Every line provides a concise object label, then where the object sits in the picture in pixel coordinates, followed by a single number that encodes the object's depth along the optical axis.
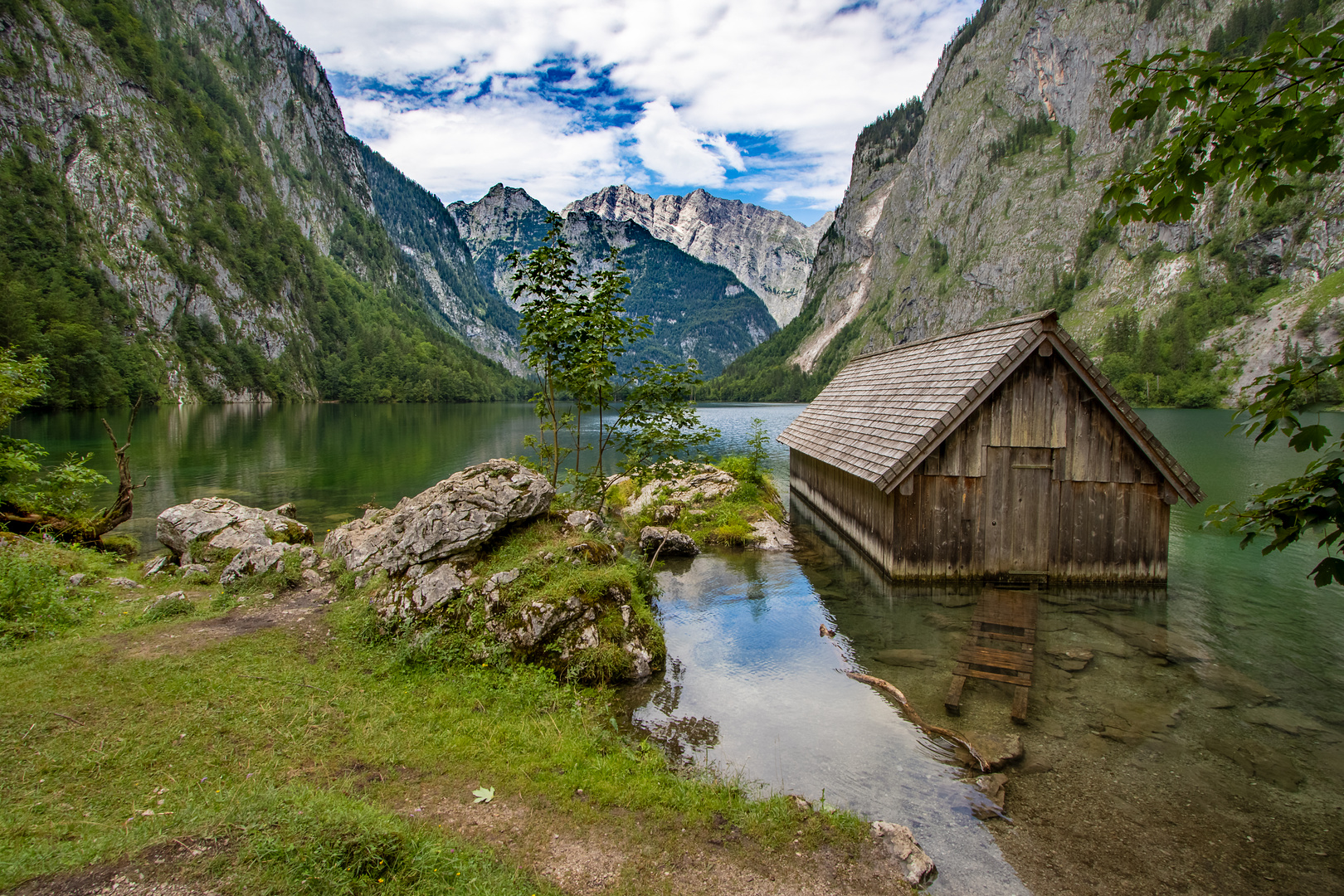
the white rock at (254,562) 11.77
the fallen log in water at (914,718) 7.70
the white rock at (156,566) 13.12
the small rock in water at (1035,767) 7.45
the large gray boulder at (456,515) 10.13
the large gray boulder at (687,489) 23.83
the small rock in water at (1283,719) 8.51
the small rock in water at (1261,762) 7.32
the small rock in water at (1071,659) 10.30
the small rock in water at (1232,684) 9.40
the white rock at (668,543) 18.66
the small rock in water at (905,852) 5.52
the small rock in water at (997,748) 7.59
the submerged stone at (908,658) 10.74
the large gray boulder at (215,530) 13.86
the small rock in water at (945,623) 12.19
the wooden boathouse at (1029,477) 13.42
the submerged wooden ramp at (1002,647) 9.32
